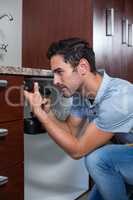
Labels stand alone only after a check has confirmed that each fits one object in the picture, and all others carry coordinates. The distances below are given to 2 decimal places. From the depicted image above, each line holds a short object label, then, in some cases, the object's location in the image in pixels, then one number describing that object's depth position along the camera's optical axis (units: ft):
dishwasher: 5.01
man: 3.71
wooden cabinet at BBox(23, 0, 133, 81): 6.19
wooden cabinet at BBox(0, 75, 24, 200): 3.49
